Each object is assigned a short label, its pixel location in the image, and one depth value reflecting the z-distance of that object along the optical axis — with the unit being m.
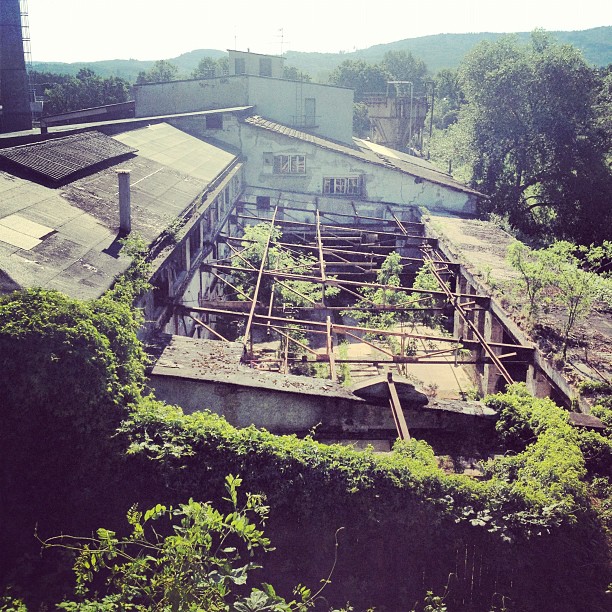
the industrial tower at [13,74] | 19.78
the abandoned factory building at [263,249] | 8.67
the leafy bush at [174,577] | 4.62
